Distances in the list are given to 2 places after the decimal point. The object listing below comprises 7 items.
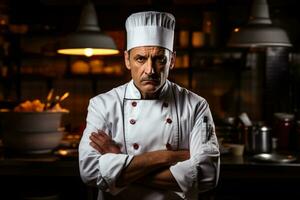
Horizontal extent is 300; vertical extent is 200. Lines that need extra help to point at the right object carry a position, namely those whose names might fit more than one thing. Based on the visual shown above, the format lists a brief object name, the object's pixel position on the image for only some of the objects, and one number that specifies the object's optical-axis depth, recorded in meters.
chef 2.29
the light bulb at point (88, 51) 4.23
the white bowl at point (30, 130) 3.49
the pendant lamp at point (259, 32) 3.91
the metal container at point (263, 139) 3.82
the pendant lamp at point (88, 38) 3.96
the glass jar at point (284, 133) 4.21
